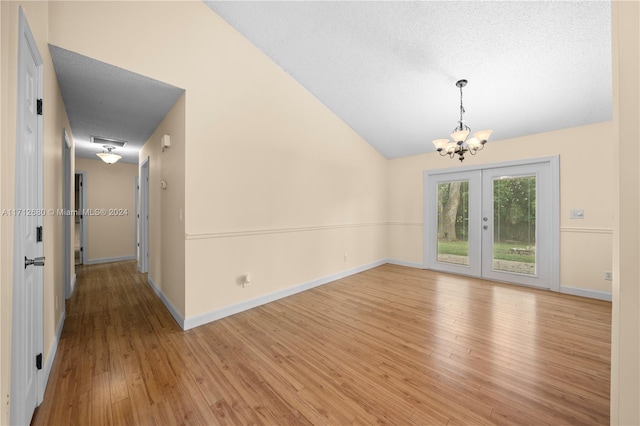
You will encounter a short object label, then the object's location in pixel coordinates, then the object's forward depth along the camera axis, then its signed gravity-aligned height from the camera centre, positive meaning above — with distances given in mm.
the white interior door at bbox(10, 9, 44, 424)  1248 -164
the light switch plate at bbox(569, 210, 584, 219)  3662 -12
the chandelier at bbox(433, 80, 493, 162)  2793 +853
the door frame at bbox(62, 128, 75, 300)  3229 -37
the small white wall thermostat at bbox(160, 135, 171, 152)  3039 +884
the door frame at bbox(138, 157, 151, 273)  4352 +80
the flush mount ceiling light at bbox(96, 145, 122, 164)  4566 +1058
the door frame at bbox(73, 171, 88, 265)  5438 -59
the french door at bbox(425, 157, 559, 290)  3975 -165
